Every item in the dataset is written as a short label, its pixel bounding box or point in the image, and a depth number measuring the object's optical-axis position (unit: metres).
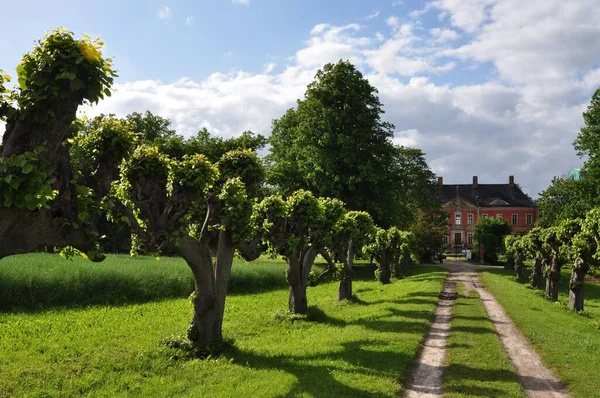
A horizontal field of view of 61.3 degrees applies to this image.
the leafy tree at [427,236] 61.49
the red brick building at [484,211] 101.81
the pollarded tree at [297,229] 18.86
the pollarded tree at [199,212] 12.23
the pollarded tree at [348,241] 26.73
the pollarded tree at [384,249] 37.59
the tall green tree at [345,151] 42.78
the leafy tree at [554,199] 60.69
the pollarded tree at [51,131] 7.53
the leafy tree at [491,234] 71.62
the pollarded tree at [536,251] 36.38
